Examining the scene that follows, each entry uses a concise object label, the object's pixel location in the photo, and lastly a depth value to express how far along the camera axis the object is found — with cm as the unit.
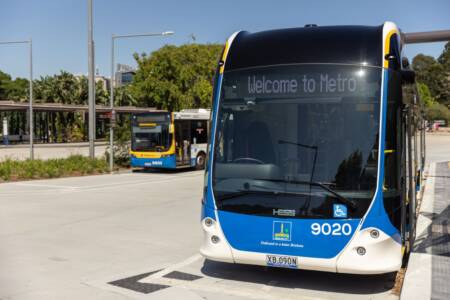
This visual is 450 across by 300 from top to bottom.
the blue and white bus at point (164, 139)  2536
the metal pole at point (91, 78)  2592
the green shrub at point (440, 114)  10344
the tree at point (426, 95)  11262
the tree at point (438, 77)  12731
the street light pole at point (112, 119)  2603
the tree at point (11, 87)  8735
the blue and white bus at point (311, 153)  620
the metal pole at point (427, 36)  1297
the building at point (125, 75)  14418
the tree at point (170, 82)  4709
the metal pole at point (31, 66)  2927
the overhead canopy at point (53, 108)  4622
